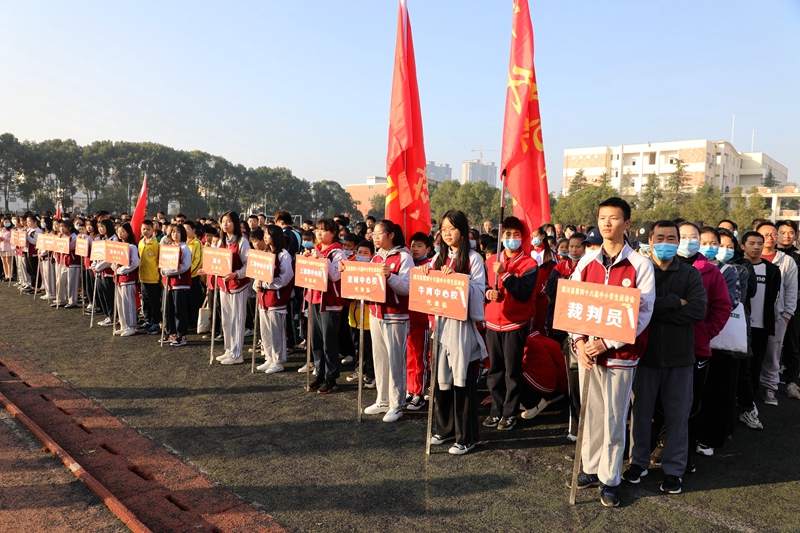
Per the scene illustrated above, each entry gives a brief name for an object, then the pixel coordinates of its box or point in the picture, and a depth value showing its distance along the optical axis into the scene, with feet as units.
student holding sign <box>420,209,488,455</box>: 14.11
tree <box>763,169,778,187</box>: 265.73
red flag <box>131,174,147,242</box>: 32.40
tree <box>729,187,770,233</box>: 152.25
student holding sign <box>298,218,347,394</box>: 19.42
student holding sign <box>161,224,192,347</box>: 25.97
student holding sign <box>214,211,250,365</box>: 23.17
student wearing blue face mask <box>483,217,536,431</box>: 15.76
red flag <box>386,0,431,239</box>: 21.09
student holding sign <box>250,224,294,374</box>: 21.39
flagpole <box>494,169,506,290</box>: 15.63
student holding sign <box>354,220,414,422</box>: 17.04
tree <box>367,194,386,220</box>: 291.17
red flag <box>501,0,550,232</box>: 17.17
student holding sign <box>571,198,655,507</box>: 11.30
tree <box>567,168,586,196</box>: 233.12
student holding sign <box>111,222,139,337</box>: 27.91
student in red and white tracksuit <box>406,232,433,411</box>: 18.34
